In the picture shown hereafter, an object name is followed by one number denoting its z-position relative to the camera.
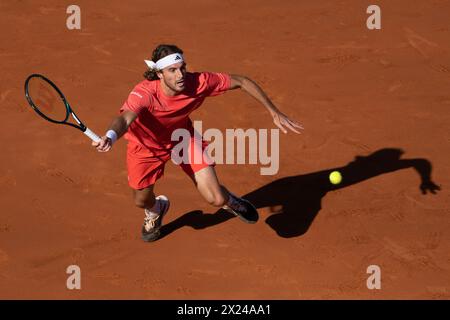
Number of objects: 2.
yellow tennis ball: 16.11
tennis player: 12.96
